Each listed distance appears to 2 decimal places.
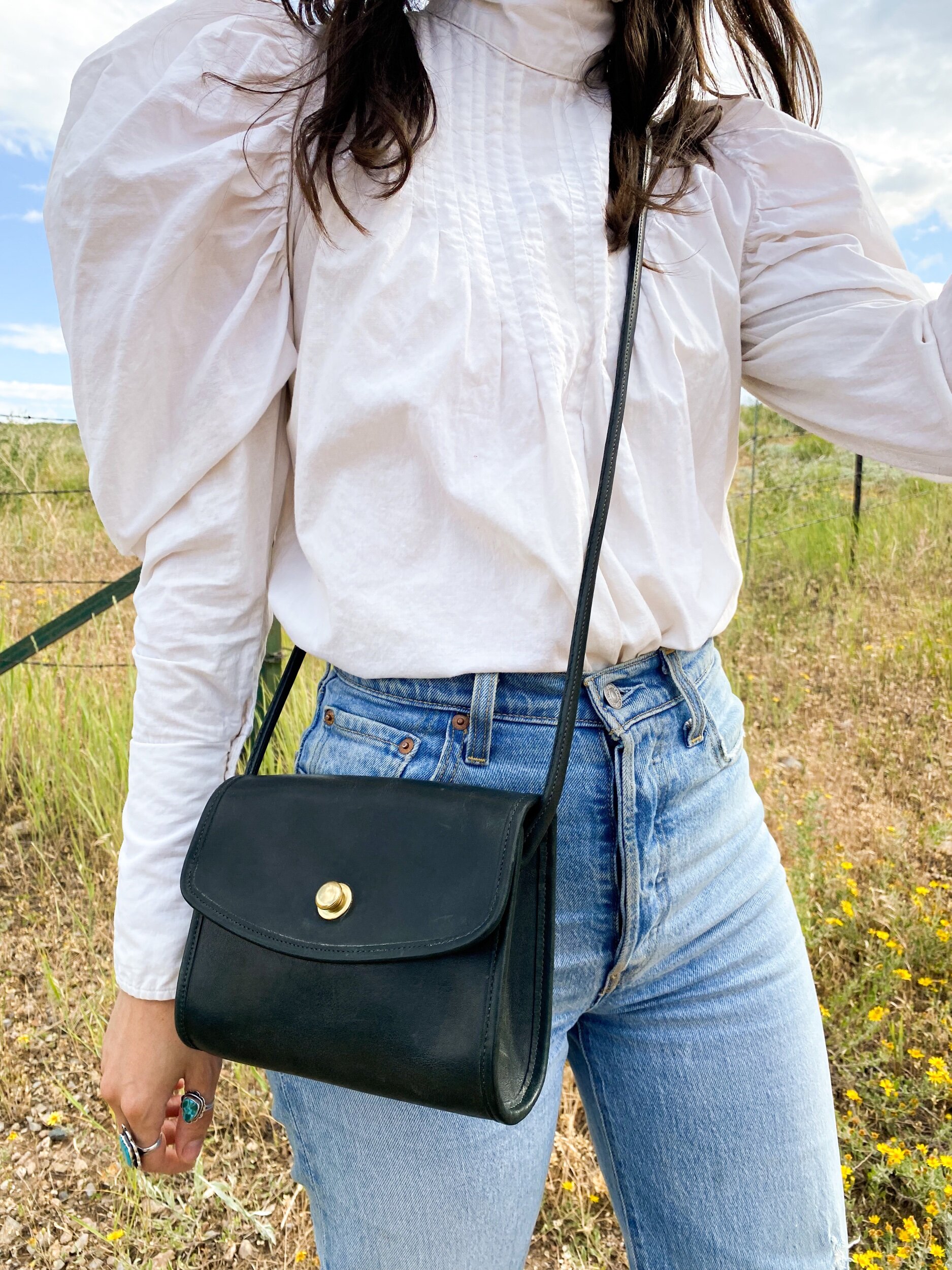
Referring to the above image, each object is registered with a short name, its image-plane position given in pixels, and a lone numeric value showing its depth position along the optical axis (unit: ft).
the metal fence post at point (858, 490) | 16.90
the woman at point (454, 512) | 2.58
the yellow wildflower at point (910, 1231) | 4.95
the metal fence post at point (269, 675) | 8.29
